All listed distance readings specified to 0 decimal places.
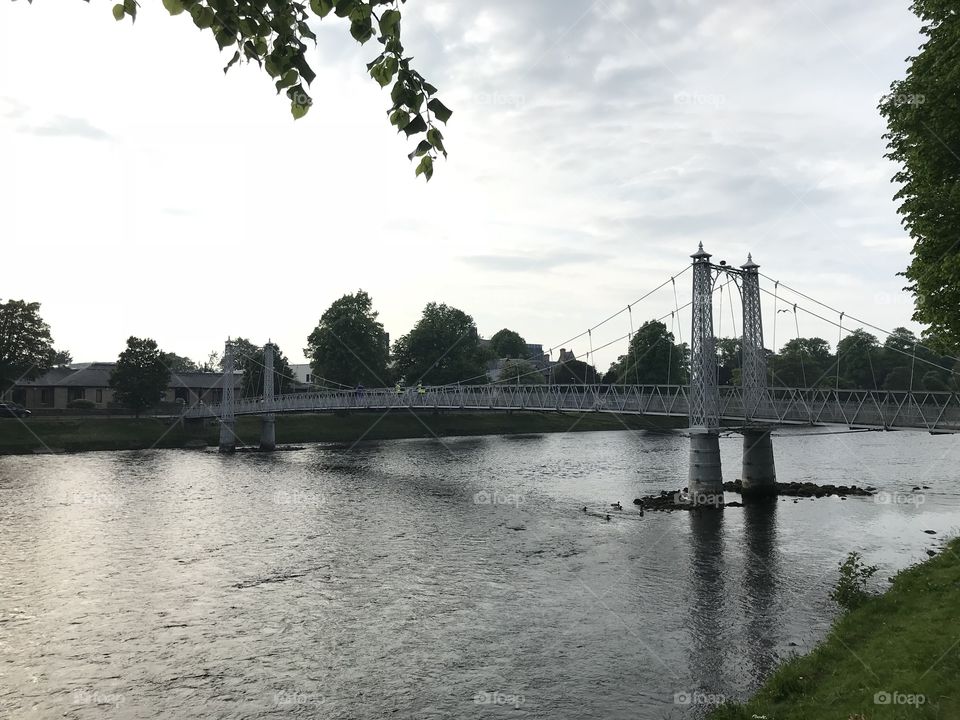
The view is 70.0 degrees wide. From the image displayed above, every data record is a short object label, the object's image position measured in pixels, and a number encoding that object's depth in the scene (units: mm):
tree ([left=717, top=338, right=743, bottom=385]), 131625
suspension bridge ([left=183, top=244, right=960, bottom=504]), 35344
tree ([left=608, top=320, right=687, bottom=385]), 100500
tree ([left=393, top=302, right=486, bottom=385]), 103438
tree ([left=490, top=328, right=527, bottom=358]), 138625
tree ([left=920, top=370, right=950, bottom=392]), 98312
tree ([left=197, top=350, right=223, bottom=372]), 170375
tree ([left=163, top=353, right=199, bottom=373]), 163475
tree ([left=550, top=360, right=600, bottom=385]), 126981
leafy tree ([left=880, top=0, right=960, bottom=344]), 18203
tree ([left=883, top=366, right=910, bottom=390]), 106500
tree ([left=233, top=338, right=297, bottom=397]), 110625
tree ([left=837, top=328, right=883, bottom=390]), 111000
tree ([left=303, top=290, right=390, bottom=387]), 99375
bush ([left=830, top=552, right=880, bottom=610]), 19750
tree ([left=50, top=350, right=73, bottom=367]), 139375
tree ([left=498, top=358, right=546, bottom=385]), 114875
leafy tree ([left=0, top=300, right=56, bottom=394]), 70625
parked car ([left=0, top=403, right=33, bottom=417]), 71375
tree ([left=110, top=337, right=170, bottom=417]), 78938
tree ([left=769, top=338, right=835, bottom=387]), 108438
